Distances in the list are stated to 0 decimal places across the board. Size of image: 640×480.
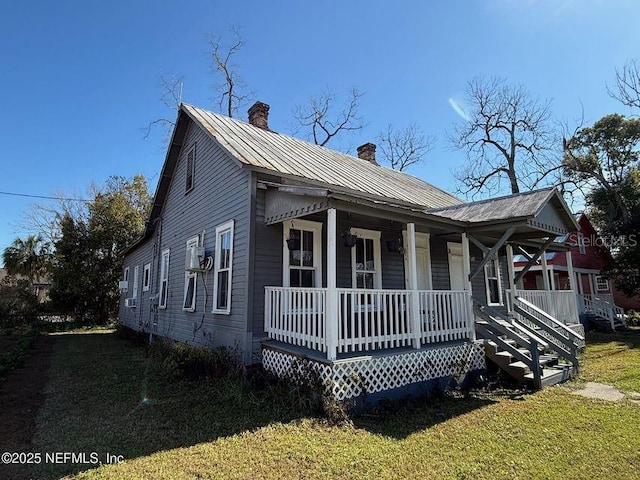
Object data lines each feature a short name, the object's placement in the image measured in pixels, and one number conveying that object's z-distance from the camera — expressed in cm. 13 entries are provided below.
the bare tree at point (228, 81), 2088
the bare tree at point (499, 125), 2488
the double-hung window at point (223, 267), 778
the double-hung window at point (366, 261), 834
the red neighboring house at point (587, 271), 2252
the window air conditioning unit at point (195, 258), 877
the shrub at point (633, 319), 2066
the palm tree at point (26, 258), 2278
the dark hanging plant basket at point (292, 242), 699
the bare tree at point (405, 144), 2602
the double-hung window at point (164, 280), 1198
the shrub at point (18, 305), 2052
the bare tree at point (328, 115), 2320
